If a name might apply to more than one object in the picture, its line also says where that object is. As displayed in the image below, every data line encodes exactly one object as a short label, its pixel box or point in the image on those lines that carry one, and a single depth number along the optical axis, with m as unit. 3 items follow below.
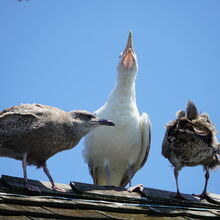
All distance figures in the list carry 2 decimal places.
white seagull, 17.47
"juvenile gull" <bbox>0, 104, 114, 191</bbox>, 11.08
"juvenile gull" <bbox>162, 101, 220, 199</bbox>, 12.75
